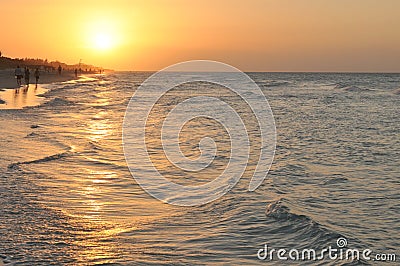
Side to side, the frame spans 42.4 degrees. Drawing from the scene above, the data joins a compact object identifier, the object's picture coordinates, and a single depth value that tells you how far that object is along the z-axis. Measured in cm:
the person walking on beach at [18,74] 4919
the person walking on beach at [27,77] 5447
